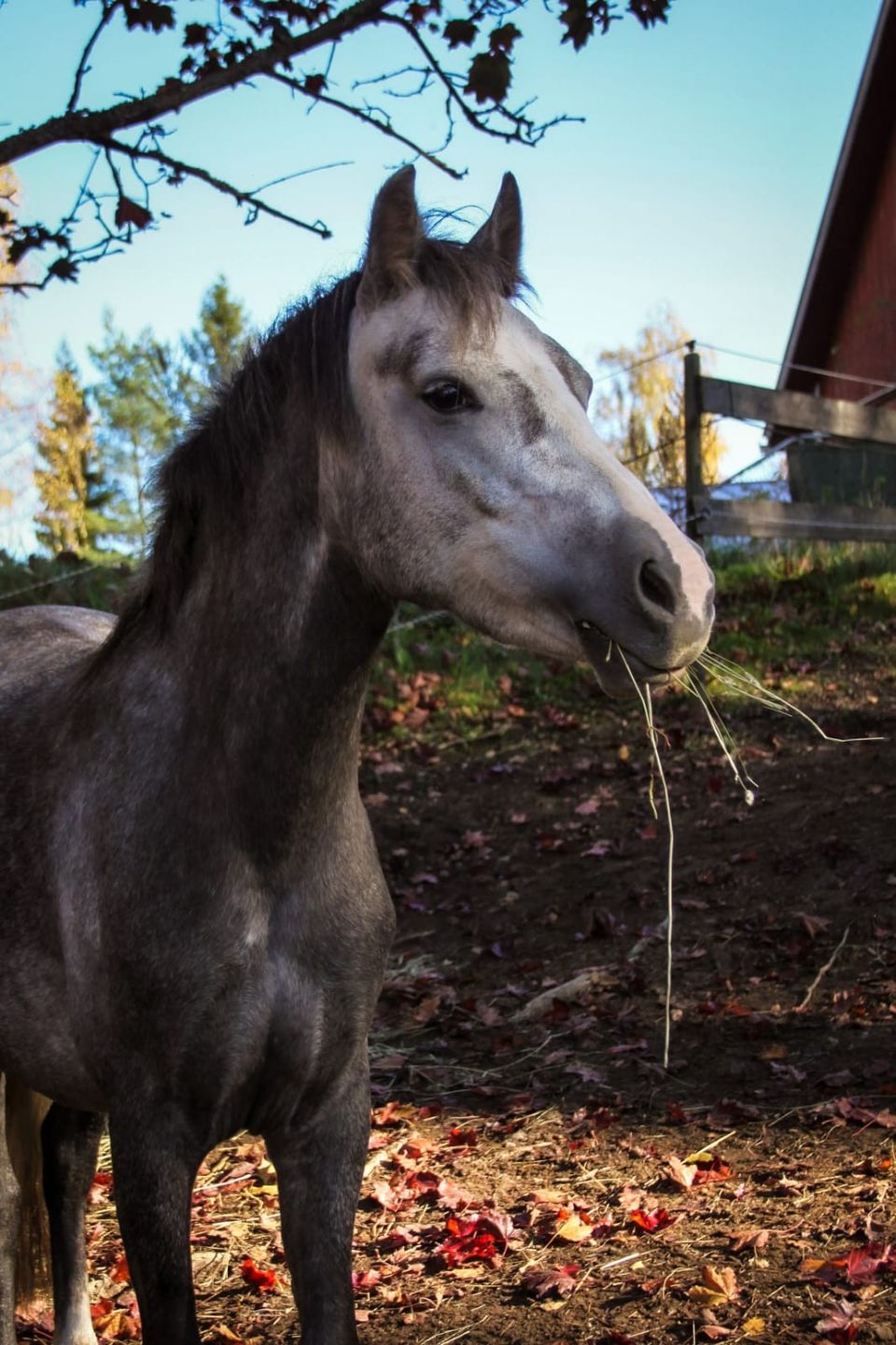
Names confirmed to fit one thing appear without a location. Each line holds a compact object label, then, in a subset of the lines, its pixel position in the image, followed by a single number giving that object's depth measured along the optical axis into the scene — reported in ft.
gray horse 6.98
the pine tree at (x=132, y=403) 100.63
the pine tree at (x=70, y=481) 92.38
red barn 46.57
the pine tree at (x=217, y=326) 110.11
